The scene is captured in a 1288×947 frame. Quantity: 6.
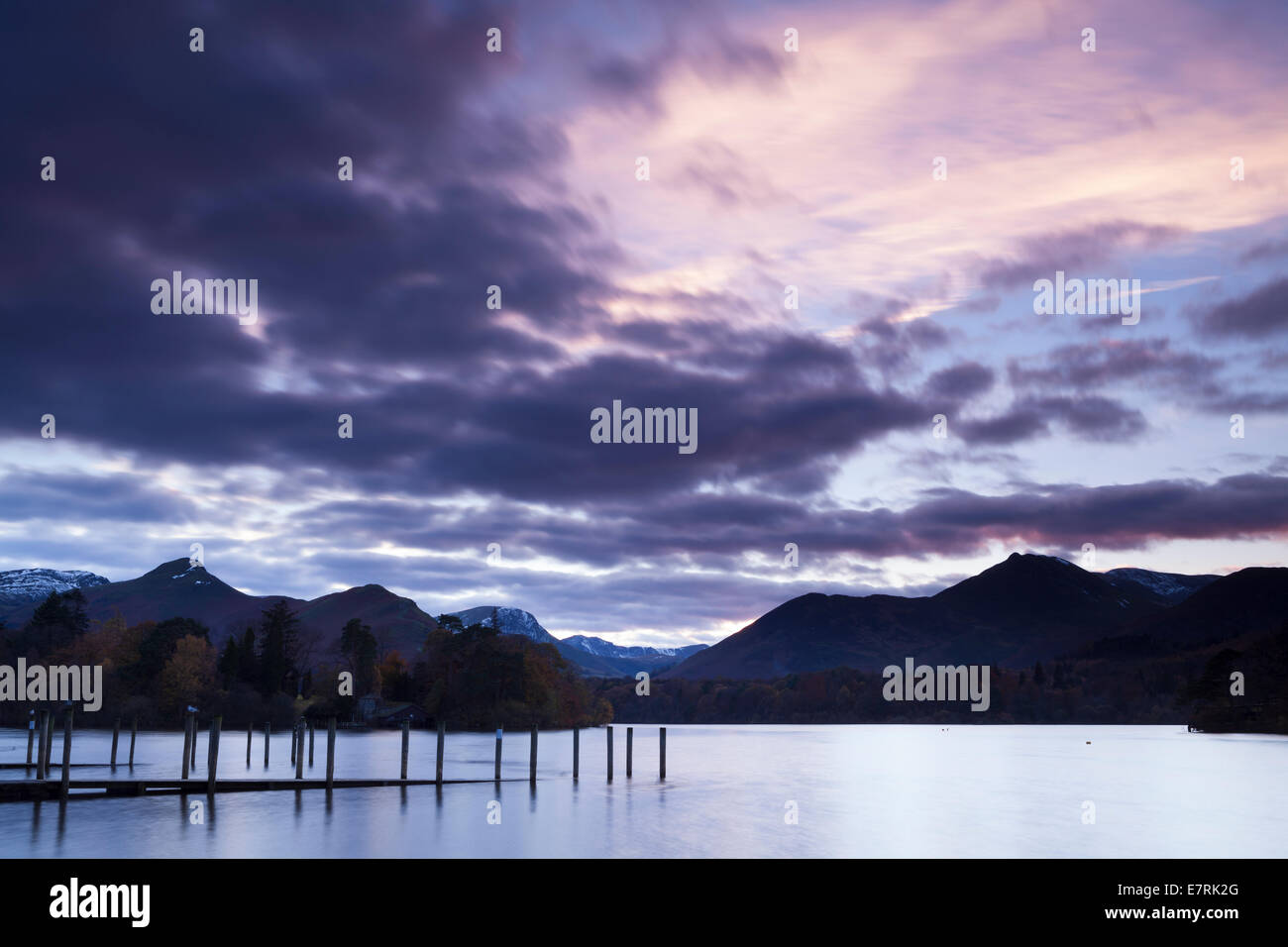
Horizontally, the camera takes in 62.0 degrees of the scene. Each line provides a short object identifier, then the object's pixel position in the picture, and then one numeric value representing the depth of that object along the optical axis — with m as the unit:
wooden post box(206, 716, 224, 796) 54.94
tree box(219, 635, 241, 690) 193.62
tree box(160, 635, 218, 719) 182.00
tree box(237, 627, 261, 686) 199.12
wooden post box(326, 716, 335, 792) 58.26
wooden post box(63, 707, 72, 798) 50.47
